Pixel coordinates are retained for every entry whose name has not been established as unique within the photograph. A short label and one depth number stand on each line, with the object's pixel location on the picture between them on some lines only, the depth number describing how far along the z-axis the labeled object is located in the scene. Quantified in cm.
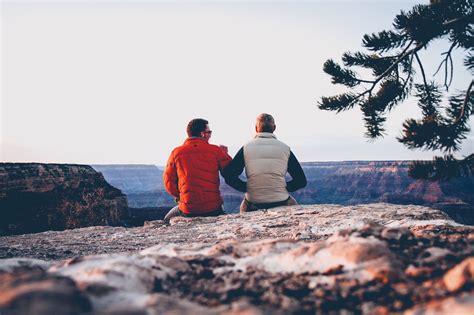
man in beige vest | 379
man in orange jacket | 380
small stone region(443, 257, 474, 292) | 89
